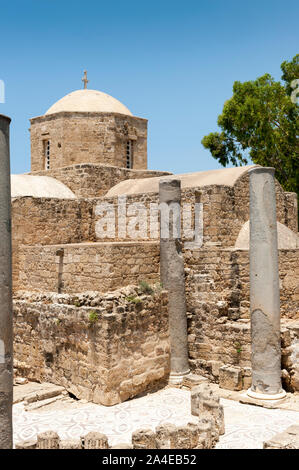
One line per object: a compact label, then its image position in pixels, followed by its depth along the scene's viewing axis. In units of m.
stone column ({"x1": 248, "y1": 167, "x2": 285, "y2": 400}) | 8.07
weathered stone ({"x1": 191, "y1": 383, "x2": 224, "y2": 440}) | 6.80
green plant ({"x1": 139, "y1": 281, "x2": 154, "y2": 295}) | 8.96
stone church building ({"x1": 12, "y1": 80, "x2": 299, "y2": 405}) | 8.41
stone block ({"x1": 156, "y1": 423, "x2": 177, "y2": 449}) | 5.94
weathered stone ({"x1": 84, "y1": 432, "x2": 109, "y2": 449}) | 5.69
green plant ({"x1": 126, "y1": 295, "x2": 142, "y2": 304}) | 8.58
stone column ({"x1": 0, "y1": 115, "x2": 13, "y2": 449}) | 3.75
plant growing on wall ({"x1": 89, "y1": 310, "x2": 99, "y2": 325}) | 8.14
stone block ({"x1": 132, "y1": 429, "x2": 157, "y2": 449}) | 5.95
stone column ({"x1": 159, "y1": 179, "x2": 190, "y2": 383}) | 9.34
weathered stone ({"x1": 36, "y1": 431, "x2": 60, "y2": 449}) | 5.72
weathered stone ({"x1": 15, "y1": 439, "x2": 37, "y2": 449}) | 5.86
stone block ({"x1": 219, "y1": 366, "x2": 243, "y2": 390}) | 8.63
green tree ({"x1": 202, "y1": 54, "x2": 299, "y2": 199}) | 17.02
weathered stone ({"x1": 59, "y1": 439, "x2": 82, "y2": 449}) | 5.67
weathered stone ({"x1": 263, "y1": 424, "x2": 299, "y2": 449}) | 5.46
